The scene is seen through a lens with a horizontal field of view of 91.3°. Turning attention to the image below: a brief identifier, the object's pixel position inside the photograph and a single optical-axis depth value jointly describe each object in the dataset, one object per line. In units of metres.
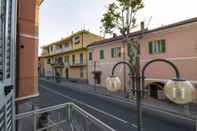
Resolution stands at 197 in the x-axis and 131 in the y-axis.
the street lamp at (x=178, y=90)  1.60
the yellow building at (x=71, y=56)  18.22
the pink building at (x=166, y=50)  8.15
